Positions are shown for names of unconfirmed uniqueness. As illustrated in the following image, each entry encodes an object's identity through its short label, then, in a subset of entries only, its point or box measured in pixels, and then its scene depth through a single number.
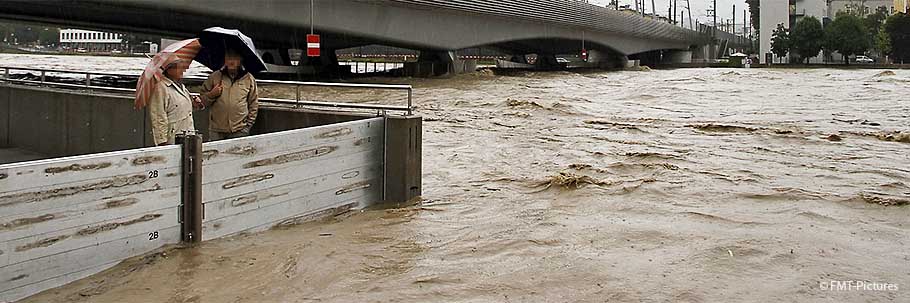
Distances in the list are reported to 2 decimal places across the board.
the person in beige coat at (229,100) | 8.82
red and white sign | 38.91
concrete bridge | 35.00
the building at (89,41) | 123.86
